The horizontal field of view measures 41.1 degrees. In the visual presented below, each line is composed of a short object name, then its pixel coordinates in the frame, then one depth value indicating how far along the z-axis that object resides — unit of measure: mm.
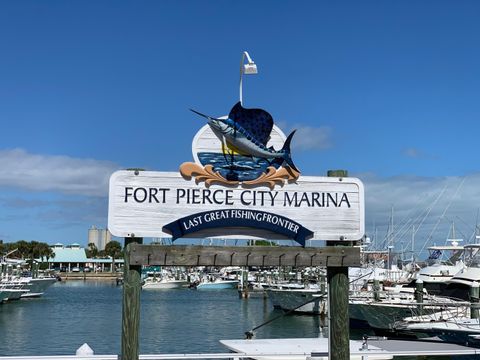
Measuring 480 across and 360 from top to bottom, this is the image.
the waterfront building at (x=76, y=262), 193375
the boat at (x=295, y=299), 52594
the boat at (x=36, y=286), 79656
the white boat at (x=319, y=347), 13312
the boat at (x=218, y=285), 119250
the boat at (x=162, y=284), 125938
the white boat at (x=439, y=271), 56562
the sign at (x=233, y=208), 9234
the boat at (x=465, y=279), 47562
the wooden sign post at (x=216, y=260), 8695
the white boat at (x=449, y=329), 18516
